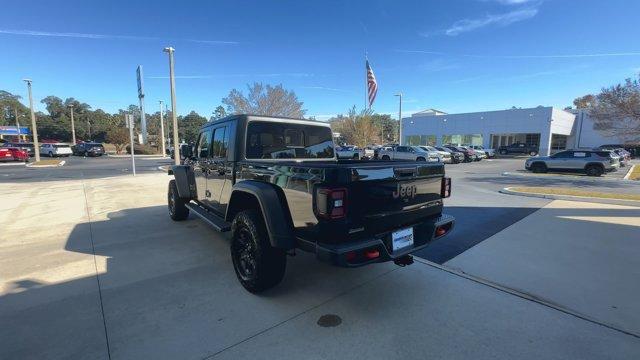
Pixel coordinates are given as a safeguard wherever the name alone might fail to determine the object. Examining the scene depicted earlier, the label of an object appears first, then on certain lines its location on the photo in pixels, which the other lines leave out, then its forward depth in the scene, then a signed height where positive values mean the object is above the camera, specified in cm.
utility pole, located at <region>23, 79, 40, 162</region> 2244 +144
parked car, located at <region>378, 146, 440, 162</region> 2272 -62
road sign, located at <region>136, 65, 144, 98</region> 1623 +307
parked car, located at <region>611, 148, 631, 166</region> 2465 -52
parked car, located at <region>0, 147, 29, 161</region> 2552 -116
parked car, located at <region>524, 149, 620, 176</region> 1617 -79
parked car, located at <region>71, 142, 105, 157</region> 3553 -93
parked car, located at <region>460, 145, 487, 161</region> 3012 -78
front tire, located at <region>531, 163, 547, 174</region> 1806 -121
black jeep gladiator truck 264 -58
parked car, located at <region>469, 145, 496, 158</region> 3500 -64
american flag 2669 +504
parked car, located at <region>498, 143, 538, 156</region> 3988 -31
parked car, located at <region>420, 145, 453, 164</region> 2473 -68
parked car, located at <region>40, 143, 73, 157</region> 3275 -91
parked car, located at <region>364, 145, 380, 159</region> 2575 -76
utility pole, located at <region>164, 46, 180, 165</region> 1745 +348
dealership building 3978 +251
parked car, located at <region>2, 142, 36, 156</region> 3397 -65
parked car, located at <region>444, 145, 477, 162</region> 2889 -65
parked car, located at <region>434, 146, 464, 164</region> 2688 -95
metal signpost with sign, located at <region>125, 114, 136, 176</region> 1416 +99
